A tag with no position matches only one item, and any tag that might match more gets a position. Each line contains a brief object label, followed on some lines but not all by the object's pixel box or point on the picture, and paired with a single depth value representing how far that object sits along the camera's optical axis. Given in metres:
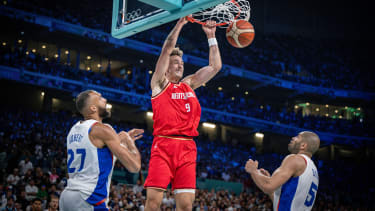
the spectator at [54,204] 7.14
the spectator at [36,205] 7.61
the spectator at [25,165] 13.01
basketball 5.97
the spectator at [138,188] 13.80
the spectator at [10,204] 9.23
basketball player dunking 4.25
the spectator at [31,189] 10.89
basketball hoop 5.80
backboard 4.42
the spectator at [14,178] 11.78
